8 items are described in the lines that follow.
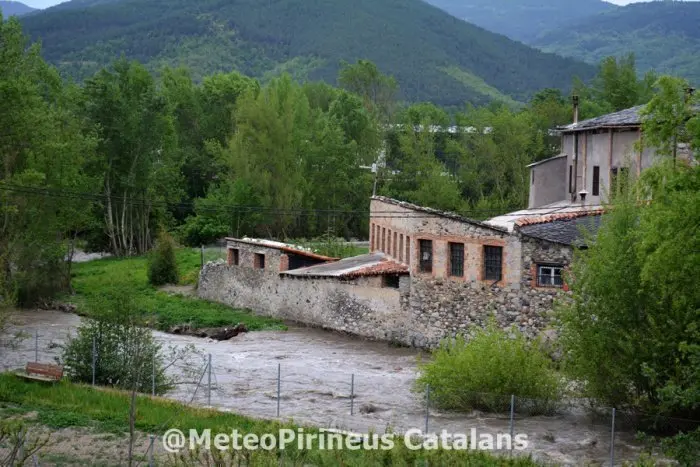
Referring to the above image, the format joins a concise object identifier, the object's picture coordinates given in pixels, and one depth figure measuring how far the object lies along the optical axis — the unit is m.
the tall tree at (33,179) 45.22
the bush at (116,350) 29.75
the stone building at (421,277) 35.44
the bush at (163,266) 53.75
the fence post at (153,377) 29.30
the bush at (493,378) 27.16
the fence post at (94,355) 29.88
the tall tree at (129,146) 62.97
